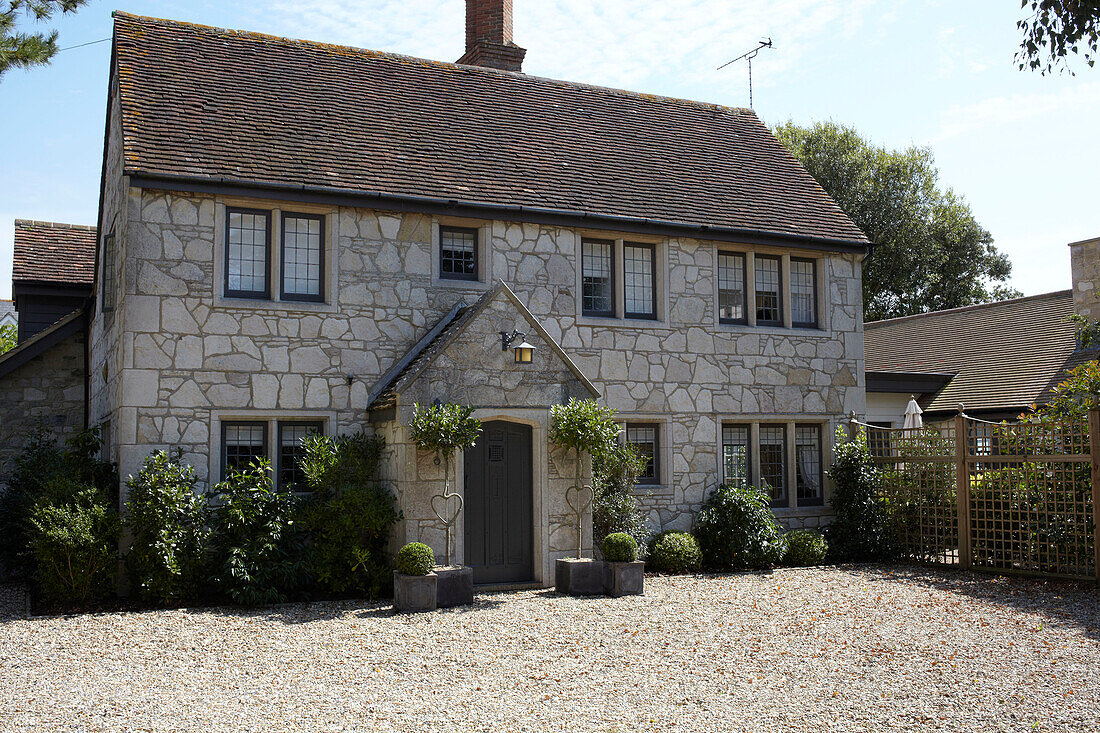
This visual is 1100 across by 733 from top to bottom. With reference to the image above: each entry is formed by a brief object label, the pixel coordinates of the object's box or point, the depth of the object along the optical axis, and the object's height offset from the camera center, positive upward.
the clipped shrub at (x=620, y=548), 11.58 -1.04
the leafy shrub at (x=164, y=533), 10.66 -0.80
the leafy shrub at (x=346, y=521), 11.27 -0.69
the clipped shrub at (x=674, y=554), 13.51 -1.30
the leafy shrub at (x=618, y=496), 13.27 -0.48
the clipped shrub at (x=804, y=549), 14.41 -1.32
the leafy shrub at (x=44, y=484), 11.02 -0.25
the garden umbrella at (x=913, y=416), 15.54 +0.72
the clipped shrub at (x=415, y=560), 10.45 -1.06
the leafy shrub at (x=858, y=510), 14.77 -0.77
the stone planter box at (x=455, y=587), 10.77 -1.40
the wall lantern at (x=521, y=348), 11.97 +1.40
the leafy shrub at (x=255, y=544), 10.81 -0.94
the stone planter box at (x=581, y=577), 11.62 -1.39
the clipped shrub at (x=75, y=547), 10.41 -0.91
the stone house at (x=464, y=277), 11.94 +2.60
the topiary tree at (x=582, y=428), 11.96 +0.41
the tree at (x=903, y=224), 35.75 +8.79
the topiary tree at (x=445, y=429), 11.14 +0.37
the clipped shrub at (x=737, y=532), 13.99 -1.04
